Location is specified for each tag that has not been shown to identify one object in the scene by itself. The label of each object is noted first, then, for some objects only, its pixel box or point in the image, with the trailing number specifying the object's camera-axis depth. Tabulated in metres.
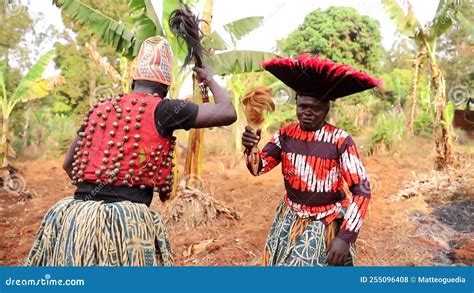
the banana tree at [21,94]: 6.92
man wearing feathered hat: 2.60
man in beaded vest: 2.15
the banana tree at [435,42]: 6.81
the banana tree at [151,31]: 5.42
